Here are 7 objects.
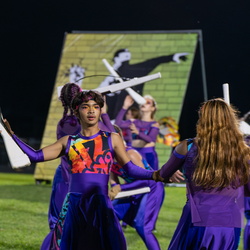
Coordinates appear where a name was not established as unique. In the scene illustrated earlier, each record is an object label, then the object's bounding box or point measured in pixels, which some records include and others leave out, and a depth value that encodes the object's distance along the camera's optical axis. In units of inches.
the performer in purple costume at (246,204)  418.2
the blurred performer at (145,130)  728.7
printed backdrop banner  1297.1
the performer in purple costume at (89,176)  303.4
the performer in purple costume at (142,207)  431.0
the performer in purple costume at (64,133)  407.4
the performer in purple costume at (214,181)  276.2
